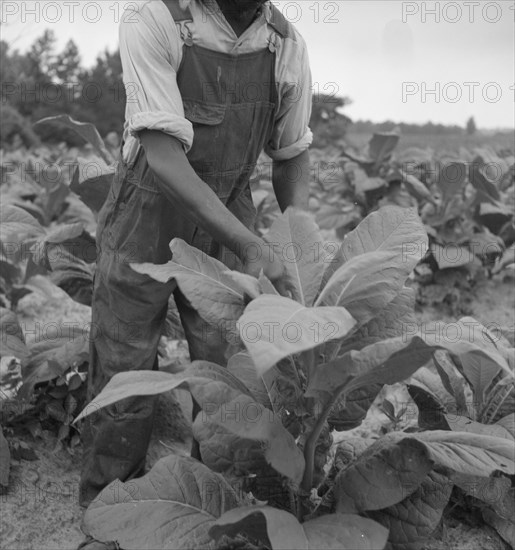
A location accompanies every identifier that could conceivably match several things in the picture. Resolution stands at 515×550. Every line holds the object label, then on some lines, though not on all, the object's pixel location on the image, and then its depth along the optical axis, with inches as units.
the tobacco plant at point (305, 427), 76.5
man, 90.9
